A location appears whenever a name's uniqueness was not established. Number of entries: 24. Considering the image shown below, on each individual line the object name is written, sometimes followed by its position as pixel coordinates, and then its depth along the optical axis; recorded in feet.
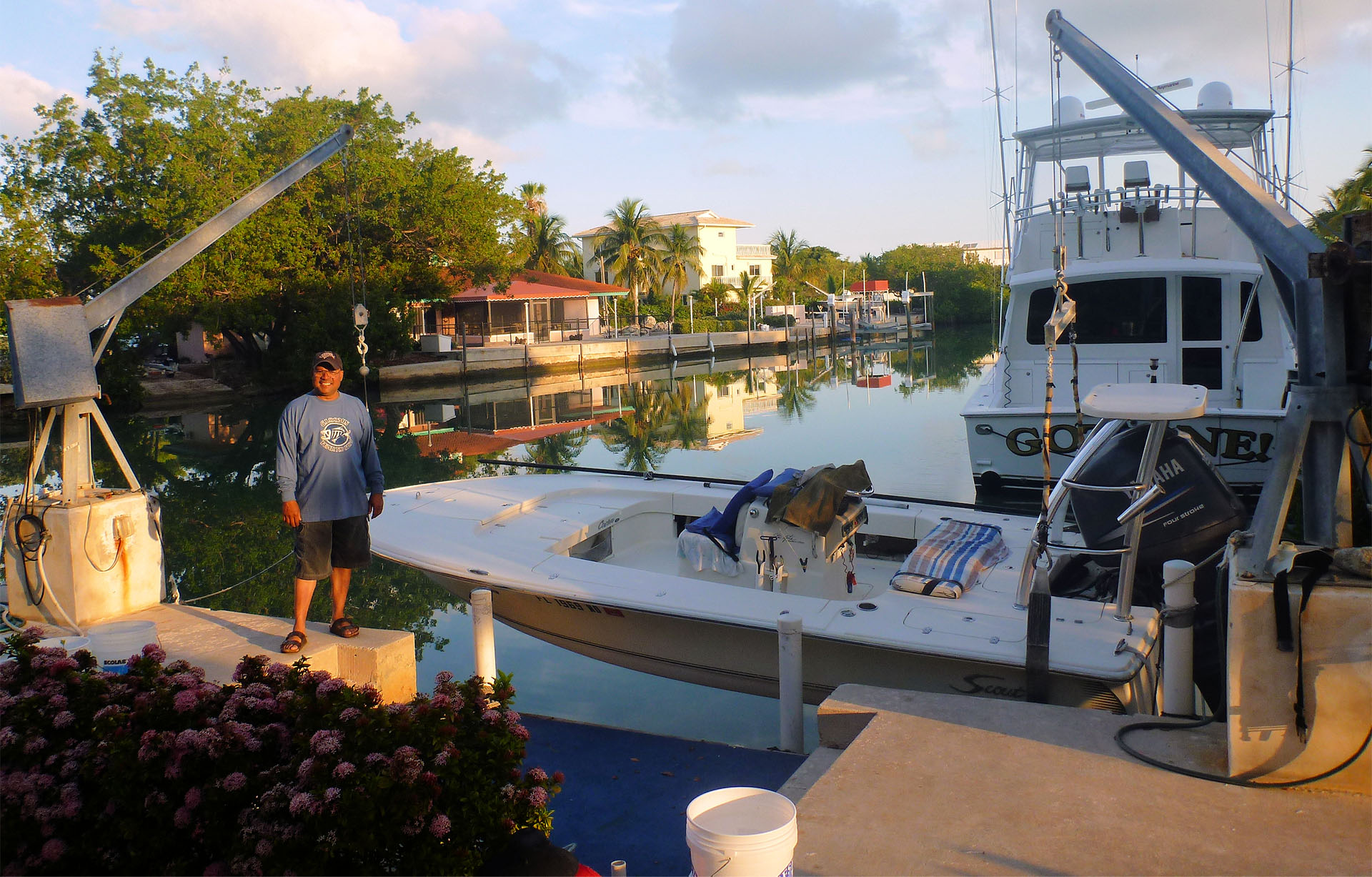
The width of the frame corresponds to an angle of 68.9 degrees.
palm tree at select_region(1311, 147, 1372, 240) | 89.40
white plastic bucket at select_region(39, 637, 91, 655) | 15.83
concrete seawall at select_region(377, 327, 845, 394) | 118.52
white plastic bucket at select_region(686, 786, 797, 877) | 8.09
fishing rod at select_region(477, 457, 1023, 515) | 24.88
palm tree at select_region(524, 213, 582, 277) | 210.79
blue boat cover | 22.98
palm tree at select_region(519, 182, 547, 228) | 219.41
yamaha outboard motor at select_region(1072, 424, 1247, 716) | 18.92
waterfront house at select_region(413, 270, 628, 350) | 148.25
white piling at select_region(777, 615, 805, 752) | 16.79
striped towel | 19.47
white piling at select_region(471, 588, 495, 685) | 17.49
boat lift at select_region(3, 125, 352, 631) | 16.96
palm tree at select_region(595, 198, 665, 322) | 205.87
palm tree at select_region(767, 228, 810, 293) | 254.27
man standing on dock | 16.62
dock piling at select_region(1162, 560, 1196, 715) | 14.56
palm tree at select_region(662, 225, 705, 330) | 210.79
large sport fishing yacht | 40.52
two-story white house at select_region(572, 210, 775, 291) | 225.15
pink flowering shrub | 8.60
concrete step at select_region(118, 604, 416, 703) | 15.56
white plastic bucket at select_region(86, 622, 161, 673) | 15.16
